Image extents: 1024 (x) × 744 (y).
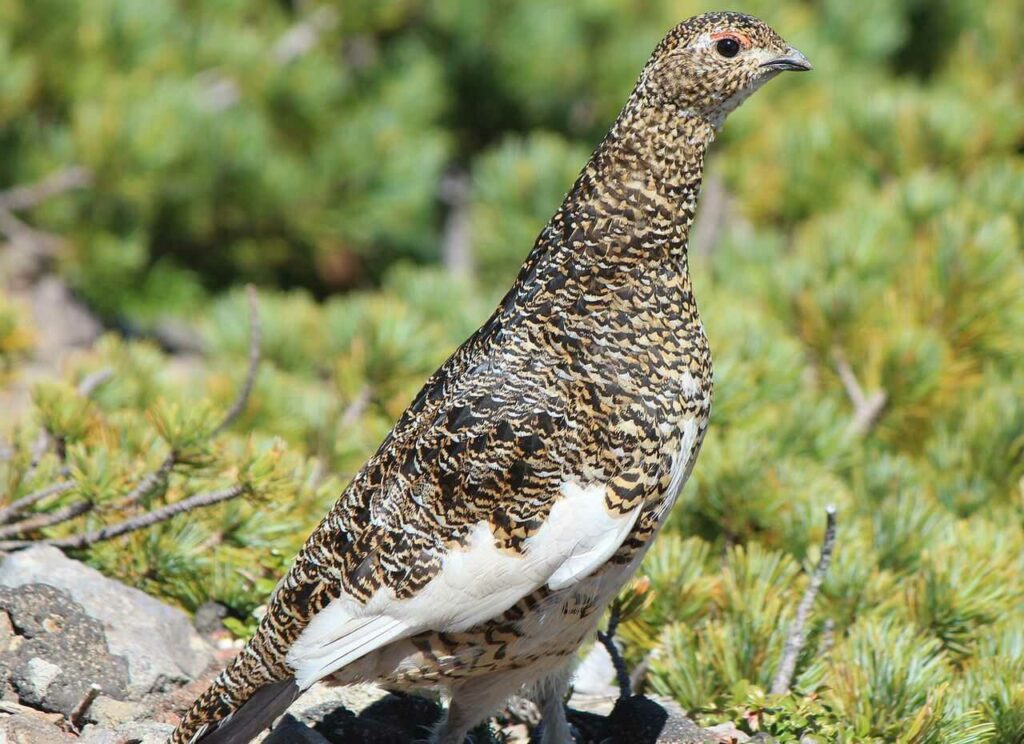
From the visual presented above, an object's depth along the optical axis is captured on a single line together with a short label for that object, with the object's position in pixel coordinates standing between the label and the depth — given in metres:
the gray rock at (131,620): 5.22
